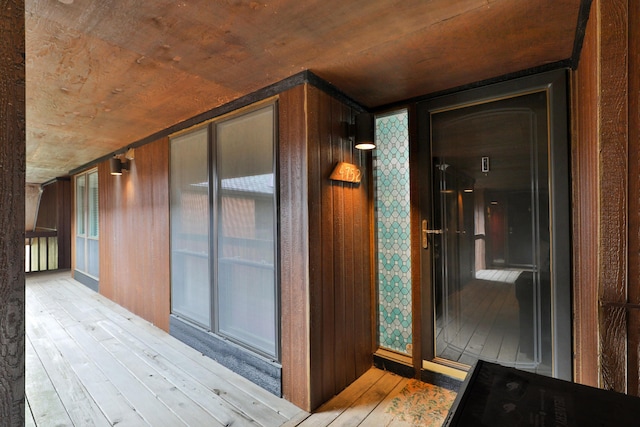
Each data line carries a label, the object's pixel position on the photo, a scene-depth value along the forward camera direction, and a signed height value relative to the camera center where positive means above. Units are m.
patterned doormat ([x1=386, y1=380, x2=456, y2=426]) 1.86 -1.24
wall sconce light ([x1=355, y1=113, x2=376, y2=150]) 2.19 +0.60
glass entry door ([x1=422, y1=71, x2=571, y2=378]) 1.84 -0.15
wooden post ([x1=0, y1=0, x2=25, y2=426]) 0.71 +0.01
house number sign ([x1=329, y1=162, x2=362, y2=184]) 2.13 +0.30
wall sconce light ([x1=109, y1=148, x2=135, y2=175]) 3.86 +0.71
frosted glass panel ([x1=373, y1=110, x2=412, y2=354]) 2.39 -0.13
